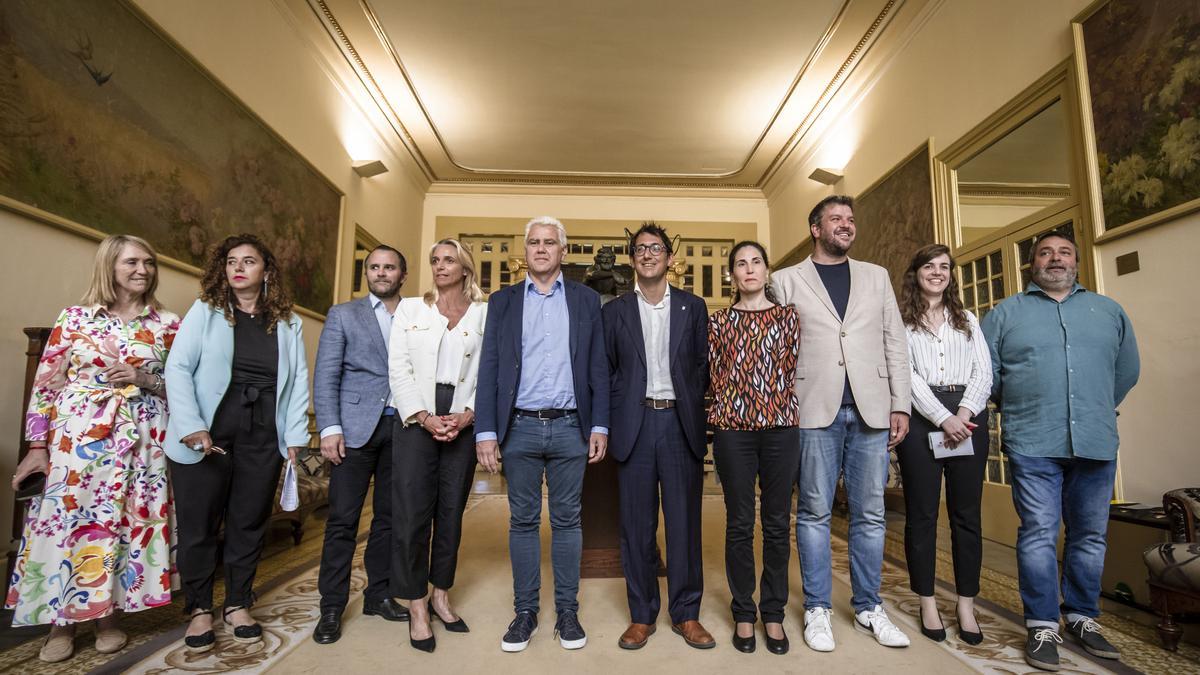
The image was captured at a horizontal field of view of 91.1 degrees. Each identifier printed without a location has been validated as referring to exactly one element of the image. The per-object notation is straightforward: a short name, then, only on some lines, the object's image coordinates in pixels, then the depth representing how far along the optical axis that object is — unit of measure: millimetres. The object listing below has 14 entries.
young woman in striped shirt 2438
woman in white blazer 2395
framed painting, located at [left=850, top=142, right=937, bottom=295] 5387
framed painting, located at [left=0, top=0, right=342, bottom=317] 2949
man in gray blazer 2461
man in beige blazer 2414
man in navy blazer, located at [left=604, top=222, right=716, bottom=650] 2404
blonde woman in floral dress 2211
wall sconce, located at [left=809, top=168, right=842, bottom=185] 7184
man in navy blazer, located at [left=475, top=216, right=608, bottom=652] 2354
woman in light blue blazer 2326
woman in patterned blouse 2324
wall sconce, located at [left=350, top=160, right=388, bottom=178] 7075
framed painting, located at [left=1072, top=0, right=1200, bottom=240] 3000
